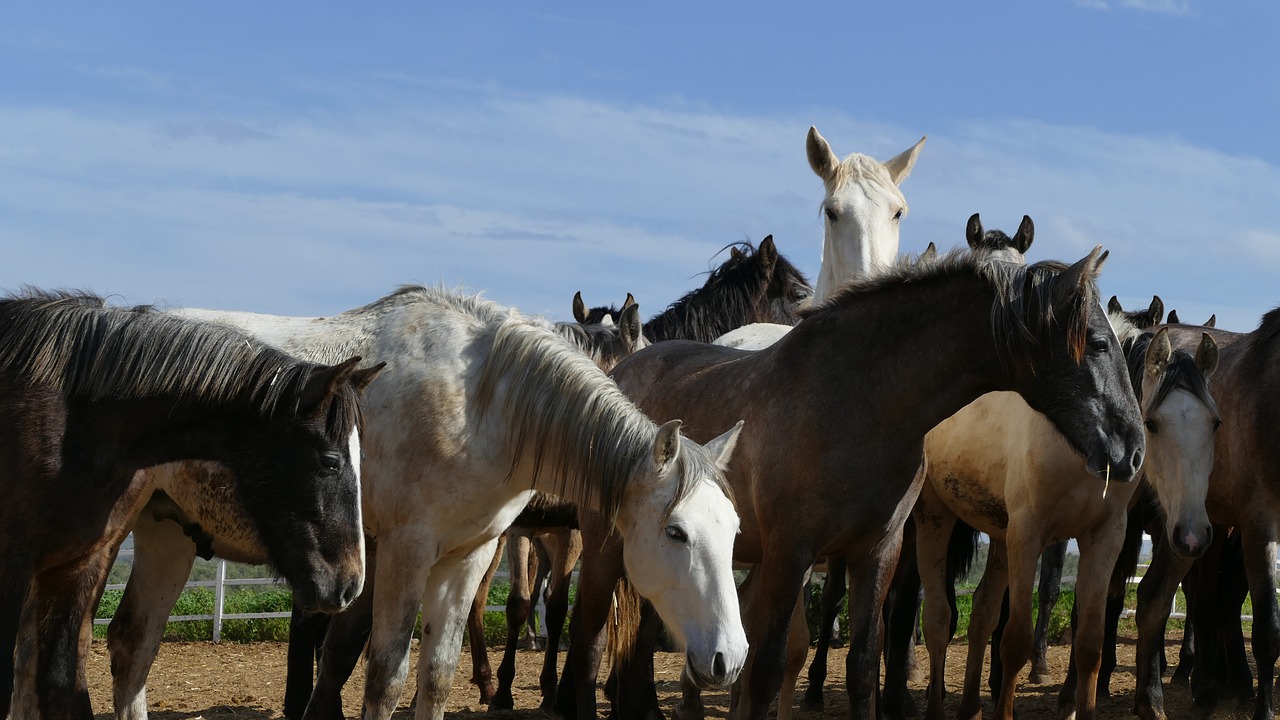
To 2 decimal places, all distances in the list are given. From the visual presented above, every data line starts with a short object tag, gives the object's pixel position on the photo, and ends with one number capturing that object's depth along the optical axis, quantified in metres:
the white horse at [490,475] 5.18
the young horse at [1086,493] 7.05
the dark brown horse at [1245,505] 7.32
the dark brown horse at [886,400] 5.51
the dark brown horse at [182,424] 4.71
